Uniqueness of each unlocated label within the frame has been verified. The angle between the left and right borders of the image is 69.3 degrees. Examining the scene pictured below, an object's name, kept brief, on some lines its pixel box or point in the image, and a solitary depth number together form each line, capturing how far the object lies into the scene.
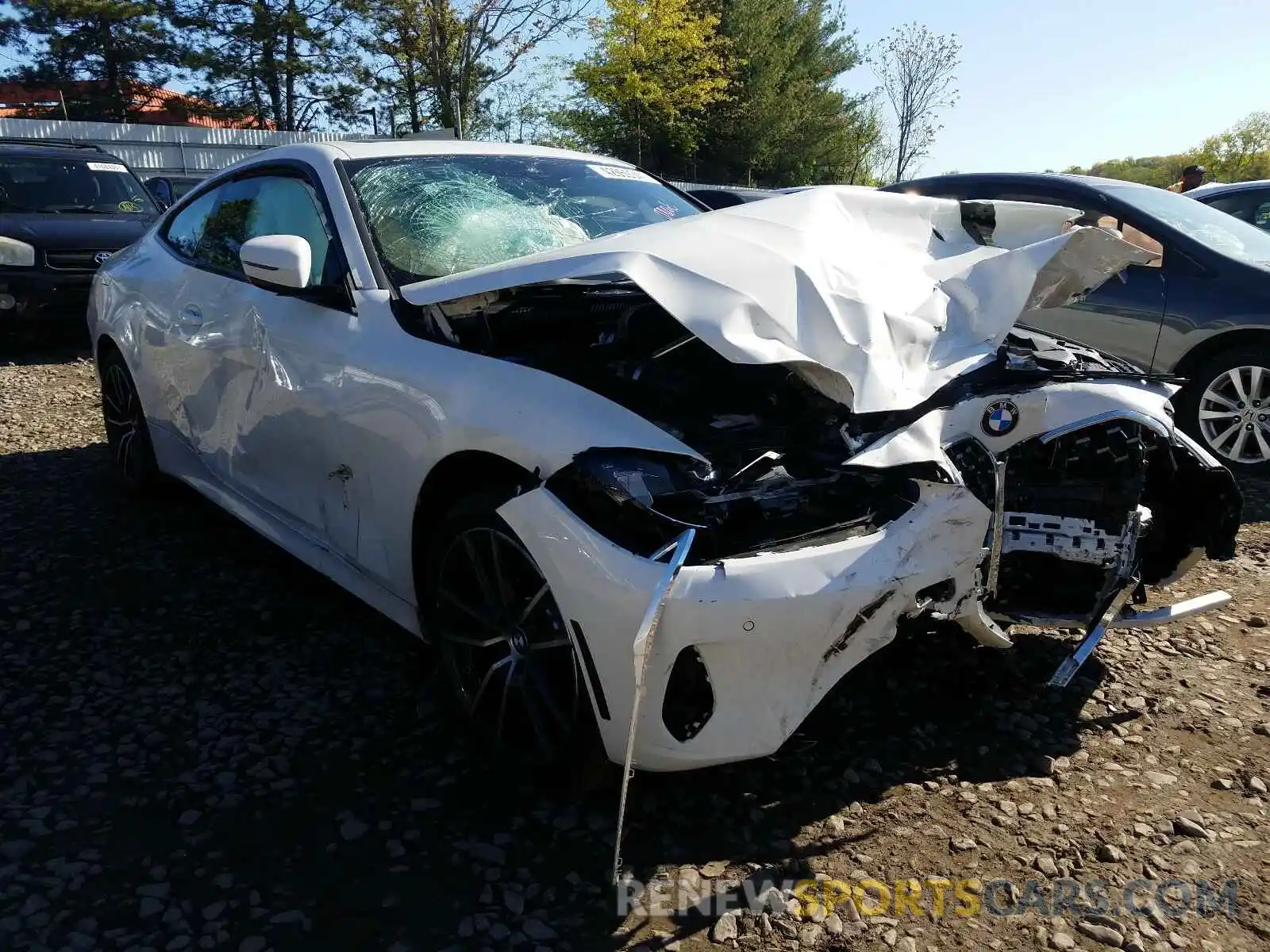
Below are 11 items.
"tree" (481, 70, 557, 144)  25.00
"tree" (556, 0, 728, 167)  25.36
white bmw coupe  2.00
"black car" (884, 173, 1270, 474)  5.08
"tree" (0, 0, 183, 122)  31.70
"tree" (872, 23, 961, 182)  31.98
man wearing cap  12.04
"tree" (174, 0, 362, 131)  32.38
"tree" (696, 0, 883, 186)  31.05
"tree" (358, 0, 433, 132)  17.02
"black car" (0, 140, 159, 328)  8.05
